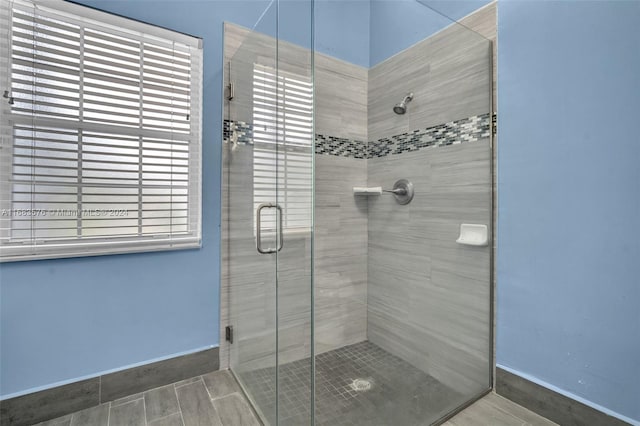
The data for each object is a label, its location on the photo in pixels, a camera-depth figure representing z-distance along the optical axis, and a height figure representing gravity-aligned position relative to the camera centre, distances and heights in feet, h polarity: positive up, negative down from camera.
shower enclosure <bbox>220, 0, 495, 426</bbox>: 3.90 -0.05
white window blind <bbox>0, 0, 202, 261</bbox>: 4.43 +1.29
